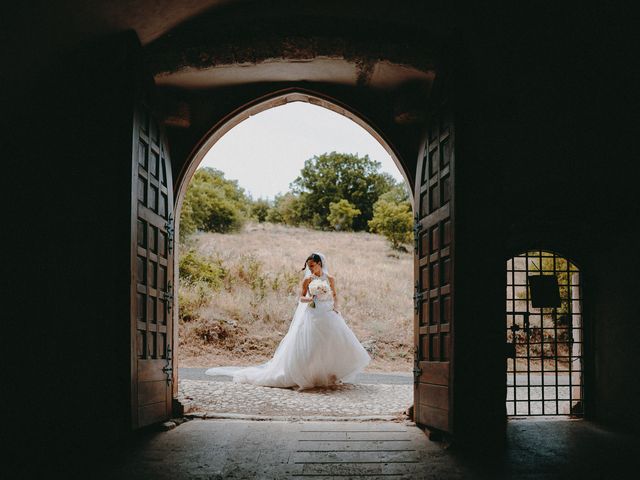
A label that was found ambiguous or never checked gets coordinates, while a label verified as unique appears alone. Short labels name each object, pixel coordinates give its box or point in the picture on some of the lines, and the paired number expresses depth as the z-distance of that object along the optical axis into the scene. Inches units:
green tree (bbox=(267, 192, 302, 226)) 1347.2
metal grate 268.8
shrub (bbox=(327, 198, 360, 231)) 1234.0
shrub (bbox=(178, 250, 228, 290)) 647.8
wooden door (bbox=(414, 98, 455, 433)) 200.7
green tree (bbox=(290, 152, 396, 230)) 1348.4
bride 337.4
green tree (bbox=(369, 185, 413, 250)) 956.0
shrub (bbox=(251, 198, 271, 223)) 1375.5
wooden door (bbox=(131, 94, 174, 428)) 197.2
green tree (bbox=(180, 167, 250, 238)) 1002.1
